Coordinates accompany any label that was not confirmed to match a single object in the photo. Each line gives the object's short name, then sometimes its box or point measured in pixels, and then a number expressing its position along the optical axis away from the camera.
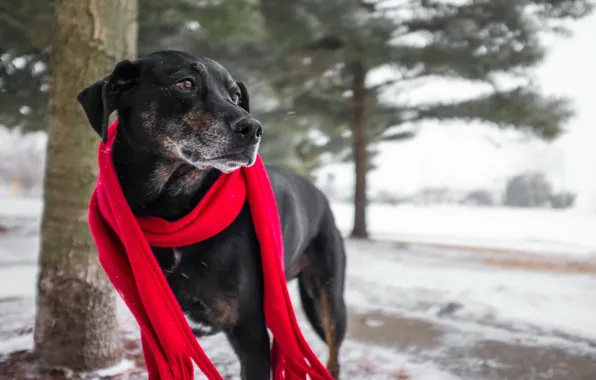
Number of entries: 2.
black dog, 1.61
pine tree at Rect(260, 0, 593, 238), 6.50
